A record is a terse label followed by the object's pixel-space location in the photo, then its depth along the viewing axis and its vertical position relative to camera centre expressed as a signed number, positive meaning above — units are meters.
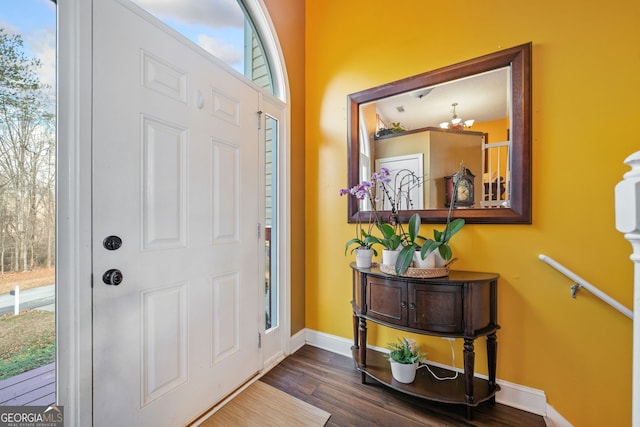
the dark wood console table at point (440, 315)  1.38 -0.58
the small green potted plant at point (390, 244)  1.56 -0.20
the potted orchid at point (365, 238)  1.73 -0.17
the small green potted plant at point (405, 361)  1.54 -0.90
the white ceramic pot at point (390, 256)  1.55 -0.27
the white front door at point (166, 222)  1.09 -0.05
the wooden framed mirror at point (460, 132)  1.49 +0.53
